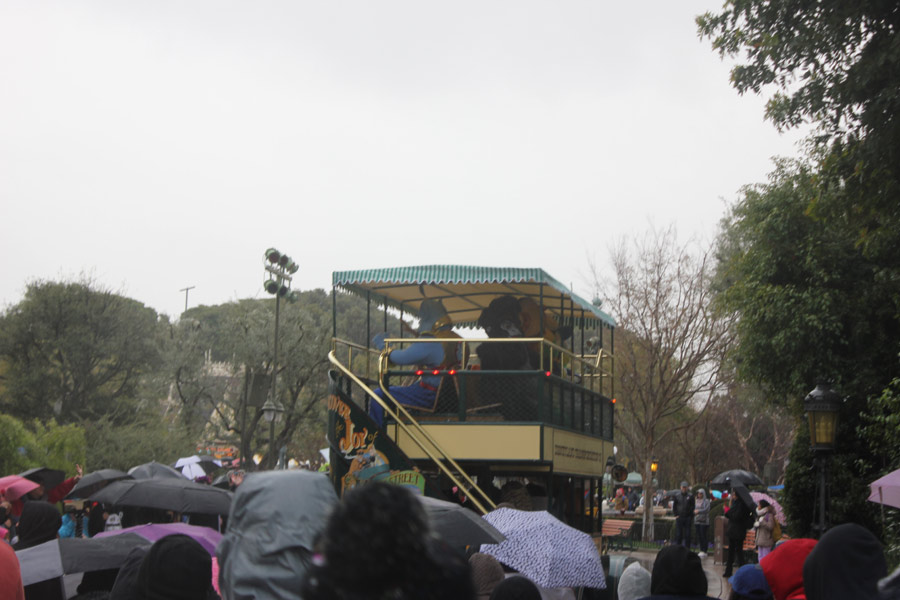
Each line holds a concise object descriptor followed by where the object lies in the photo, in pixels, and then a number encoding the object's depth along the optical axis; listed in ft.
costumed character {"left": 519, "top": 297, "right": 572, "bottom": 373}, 54.34
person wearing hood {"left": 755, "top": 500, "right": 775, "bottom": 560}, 61.52
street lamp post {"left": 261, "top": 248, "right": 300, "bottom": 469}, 98.84
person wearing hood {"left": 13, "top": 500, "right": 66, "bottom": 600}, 23.63
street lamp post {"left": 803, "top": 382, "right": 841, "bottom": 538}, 43.91
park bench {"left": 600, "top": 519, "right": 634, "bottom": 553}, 102.97
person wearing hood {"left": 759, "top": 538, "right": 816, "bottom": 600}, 19.90
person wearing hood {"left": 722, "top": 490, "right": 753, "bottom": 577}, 64.13
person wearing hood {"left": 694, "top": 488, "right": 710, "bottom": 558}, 94.78
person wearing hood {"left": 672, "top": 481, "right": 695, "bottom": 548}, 87.97
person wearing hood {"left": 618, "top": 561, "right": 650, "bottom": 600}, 23.89
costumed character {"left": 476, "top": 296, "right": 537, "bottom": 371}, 55.70
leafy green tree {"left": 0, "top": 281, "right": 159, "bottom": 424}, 149.28
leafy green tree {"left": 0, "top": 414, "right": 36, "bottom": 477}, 93.04
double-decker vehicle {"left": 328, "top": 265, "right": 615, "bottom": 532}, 47.62
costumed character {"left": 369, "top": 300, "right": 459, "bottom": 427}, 50.31
